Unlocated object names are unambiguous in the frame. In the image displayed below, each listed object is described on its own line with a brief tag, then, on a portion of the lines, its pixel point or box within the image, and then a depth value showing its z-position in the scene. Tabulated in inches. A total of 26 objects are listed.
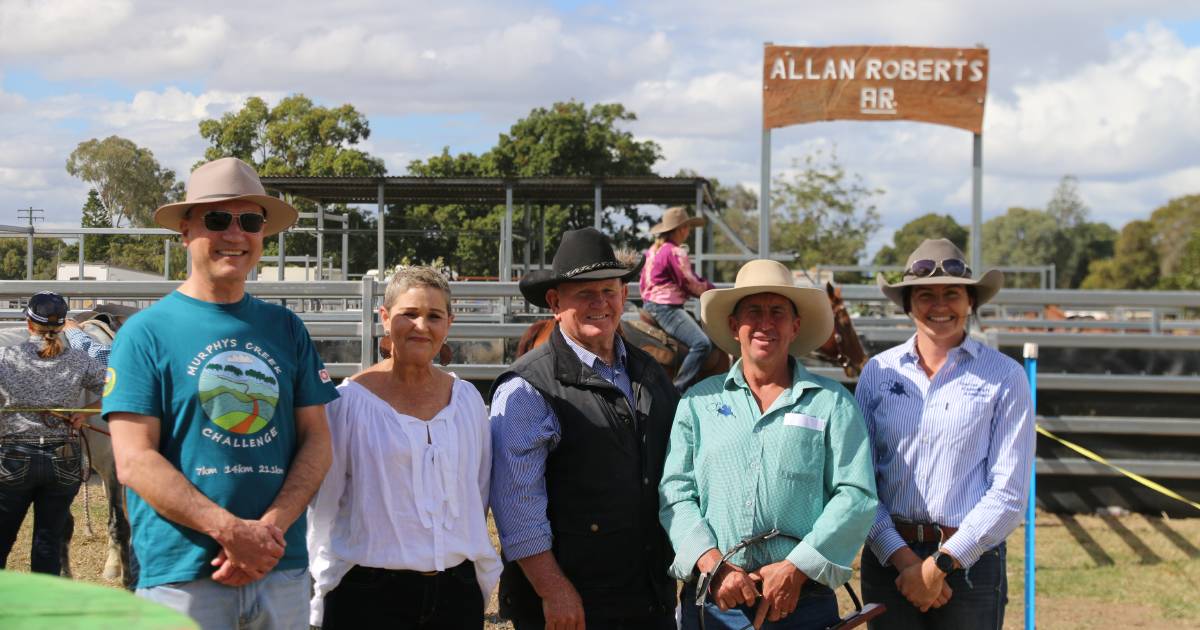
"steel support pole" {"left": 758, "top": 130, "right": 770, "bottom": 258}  390.0
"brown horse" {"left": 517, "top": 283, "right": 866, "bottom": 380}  342.9
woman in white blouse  122.3
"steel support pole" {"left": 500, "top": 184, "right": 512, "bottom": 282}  566.4
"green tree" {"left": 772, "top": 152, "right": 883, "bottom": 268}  1423.5
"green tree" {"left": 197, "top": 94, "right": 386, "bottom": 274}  1019.9
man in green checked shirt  125.4
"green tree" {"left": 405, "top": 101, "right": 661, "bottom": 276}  1373.0
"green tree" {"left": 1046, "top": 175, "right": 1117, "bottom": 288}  3526.1
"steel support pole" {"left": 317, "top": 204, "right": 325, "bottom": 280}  539.1
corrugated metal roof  605.6
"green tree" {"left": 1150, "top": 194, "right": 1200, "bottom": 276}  2832.2
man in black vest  131.6
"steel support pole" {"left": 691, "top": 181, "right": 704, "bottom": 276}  547.7
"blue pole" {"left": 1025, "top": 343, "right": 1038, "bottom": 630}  220.7
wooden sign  392.8
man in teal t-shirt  108.7
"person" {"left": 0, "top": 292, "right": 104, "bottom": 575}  233.1
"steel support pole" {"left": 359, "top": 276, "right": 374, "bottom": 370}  302.0
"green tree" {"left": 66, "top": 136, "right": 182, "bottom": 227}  640.4
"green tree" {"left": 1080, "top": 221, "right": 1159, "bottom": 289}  2815.0
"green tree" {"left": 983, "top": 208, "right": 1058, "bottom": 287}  3513.8
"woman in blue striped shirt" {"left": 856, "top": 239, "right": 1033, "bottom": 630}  135.2
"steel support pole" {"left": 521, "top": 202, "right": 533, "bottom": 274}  701.0
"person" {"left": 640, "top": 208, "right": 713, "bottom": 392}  337.4
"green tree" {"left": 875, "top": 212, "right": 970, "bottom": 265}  3597.2
